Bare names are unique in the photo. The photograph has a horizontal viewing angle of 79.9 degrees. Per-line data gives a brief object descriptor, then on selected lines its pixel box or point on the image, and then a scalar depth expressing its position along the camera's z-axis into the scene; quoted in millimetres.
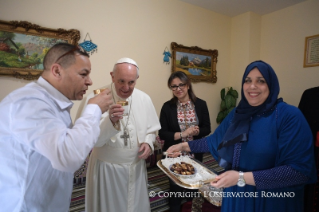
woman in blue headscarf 1078
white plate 1411
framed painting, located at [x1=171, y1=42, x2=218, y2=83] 3996
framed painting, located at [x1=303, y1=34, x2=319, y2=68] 3729
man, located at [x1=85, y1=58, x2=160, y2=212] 1710
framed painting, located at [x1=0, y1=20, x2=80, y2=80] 2479
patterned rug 2487
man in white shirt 823
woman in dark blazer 2287
